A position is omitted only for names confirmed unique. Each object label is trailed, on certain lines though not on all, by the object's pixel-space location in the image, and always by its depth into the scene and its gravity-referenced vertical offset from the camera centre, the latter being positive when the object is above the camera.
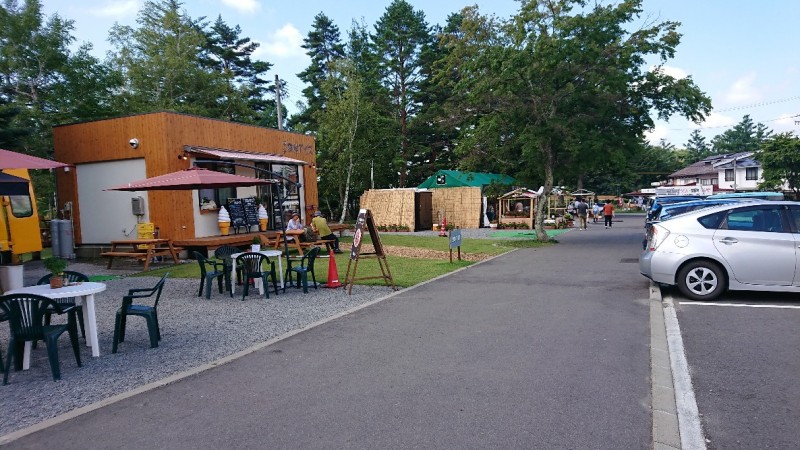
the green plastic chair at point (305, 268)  9.80 -1.20
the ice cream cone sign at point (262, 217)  17.56 -0.40
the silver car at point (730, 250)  7.74 -0.86
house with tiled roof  60.03 +2.46
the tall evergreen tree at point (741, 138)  100.31 +10.59
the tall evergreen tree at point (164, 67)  30.16 +8.16
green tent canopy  29.48 +1.16
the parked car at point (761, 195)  13.79 -0.09
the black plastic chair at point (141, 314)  6.18 -1.26
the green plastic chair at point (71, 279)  6.67 -0.89
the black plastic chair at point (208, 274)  9.32 -1.20
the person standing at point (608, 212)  30.06 -0.91
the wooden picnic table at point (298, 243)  15.06 -1.11
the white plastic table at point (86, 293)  5.75 -0.89
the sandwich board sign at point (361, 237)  9.27 -0.64
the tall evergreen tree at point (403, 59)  39.94 +10.83
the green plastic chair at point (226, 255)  9.73 -0.92
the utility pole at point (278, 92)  27.93 +6.30
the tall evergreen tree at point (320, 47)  47.31 +14.30
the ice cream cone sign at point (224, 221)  16.02 -0.43
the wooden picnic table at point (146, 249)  13.35 -1.09
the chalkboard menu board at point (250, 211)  17.23 -0.17
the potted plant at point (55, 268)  5.92 -0.64
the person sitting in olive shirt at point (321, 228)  14.65 -0.67
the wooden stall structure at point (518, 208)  28.25 -0.54
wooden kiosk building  14.86 +1.14
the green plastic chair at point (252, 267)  9.20 -1.08
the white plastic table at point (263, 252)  9.47 -0.89
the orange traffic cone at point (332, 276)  10.30 -1.41
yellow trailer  14.44 -0.35
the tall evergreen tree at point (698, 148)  105.28 +9.43
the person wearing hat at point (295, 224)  15.57 -0.57
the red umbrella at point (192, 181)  9.77 +0.49
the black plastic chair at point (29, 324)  5.08 -1.09
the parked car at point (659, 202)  14.72 -0.23
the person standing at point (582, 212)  29.13 -0.85
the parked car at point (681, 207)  10.95 -0.28
